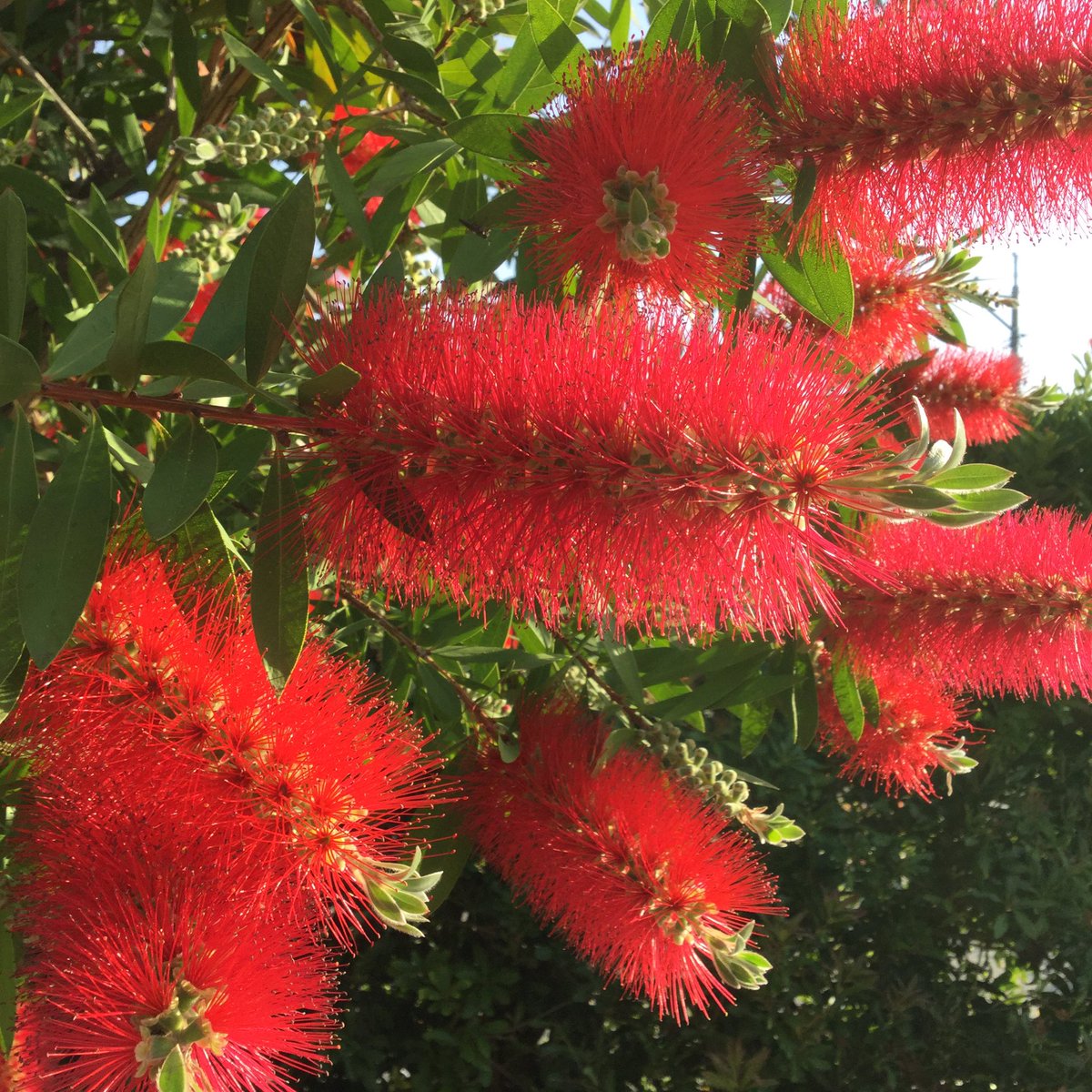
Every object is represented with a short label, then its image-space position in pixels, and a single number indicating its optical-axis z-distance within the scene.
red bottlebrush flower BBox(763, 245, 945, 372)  0.40
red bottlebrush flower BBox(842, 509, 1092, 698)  0.39
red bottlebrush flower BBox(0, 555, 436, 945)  0.30
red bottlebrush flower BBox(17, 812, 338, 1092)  0.30
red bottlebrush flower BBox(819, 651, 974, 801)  0.47
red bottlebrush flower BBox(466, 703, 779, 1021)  0.39
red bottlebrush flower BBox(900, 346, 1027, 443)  0.50
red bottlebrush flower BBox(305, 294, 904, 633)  0.26
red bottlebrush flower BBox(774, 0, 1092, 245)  0.30
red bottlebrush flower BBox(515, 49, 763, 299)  0.30
